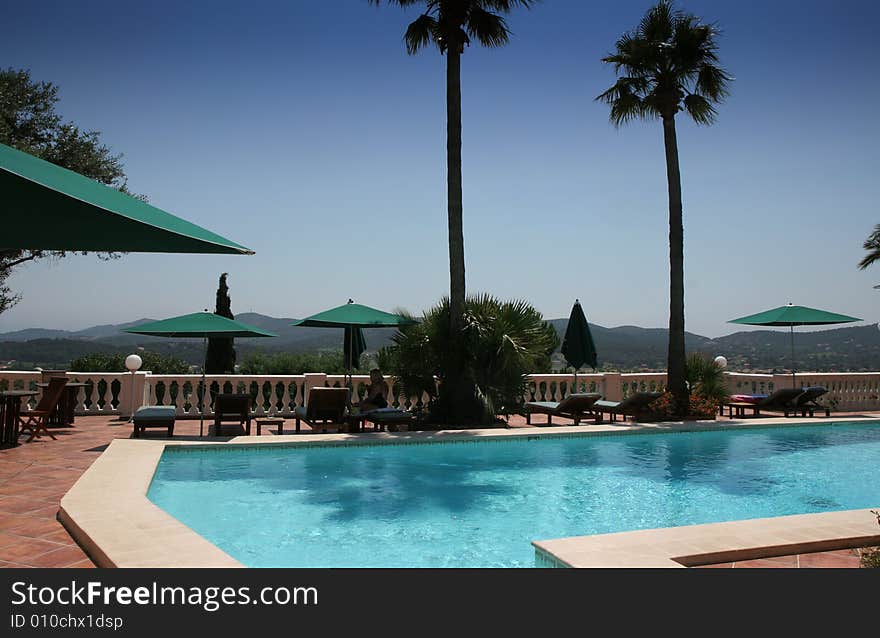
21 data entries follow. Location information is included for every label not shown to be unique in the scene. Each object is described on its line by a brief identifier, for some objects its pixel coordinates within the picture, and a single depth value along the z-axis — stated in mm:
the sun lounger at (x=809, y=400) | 16938
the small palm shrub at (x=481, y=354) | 14242
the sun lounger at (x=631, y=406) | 15673
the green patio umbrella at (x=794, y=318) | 18906
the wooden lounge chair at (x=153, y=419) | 11578
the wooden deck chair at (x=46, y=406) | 10805
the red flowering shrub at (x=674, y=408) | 16031
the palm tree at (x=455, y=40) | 15078
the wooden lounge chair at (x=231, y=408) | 12250
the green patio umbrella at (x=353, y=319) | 14039
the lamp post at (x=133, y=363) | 14835
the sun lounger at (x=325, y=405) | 12867
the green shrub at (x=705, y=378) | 17328
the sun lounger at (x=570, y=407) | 14594
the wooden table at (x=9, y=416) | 10168
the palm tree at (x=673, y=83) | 16547
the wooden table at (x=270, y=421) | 12664
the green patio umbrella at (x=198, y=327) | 13305
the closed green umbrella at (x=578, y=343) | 17672
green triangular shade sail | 3666
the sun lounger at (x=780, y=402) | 17047
